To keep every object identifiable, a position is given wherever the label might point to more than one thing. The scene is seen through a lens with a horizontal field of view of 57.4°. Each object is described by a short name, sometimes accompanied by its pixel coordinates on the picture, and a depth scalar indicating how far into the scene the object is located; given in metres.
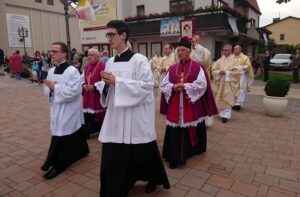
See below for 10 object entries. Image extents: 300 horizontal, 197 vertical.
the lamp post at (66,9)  9.65
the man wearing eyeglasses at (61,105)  3.80
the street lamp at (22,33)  30.06
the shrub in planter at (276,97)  7.08
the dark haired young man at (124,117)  2.90
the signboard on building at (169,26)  19.02
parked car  24.56
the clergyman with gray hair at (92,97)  5.41
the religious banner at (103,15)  23.64
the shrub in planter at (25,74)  17.42
